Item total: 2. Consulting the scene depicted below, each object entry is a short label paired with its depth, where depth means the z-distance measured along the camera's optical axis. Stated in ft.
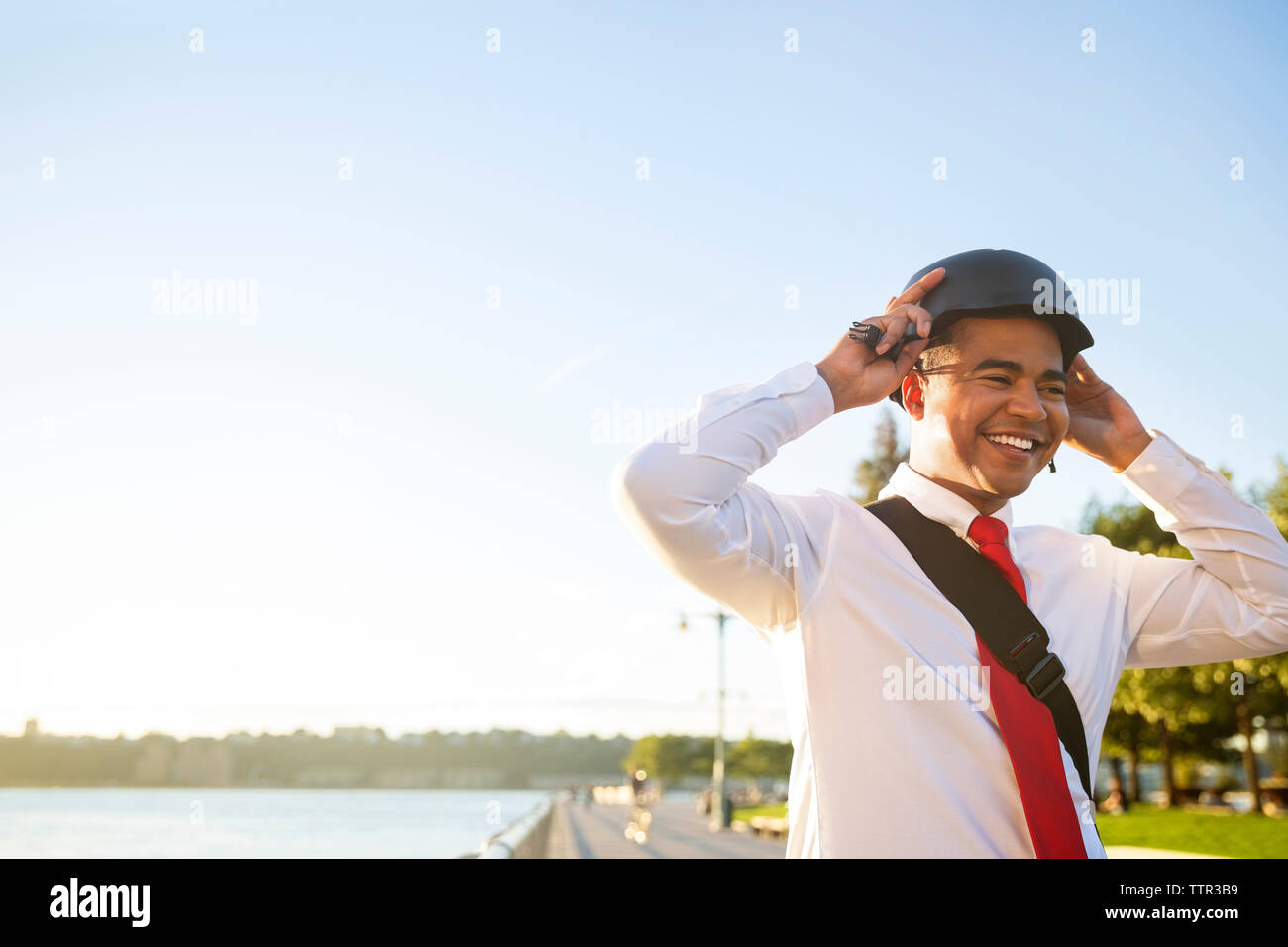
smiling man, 7.35
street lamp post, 119.24
